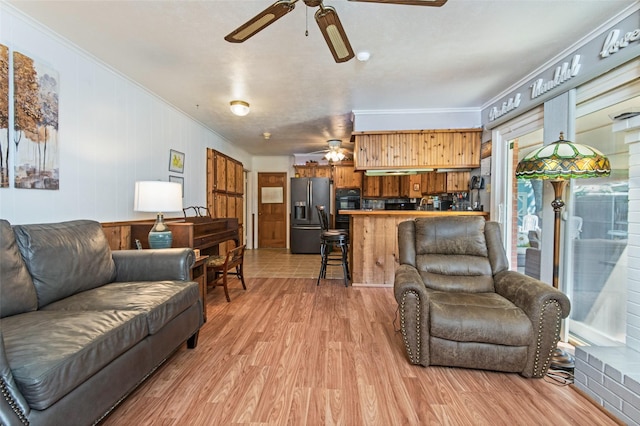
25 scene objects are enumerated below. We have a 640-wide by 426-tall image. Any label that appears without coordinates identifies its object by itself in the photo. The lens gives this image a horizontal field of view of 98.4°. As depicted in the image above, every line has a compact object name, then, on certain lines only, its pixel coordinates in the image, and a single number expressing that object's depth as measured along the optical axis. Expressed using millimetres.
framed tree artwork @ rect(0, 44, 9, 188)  1785
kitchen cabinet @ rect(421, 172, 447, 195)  4766
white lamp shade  2402
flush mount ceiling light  3366
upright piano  2783
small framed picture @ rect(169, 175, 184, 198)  3649
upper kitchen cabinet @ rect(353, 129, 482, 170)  3924
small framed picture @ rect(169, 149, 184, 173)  3646
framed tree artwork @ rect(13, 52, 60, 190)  1892
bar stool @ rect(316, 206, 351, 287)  3770
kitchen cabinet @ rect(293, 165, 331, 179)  6973
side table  2450
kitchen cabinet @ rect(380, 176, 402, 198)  5910
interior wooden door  7148
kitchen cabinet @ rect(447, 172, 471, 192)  4242
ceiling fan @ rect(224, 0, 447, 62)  1346
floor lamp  1800
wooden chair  3045
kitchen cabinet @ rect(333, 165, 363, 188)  6469
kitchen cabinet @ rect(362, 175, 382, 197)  6094
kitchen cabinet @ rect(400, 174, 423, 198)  5586
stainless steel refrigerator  6398
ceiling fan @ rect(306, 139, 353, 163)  5082
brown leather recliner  1708
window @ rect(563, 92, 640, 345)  2027
